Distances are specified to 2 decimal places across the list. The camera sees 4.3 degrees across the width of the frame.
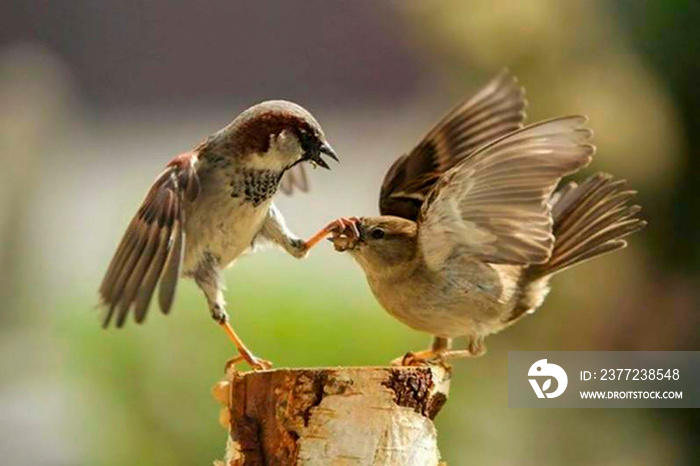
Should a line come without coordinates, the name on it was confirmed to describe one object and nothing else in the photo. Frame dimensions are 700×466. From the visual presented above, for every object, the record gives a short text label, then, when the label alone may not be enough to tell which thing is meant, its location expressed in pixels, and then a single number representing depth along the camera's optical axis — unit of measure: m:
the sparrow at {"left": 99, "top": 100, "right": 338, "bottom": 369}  3.48
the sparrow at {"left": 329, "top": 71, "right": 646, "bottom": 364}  3.51
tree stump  3.47
